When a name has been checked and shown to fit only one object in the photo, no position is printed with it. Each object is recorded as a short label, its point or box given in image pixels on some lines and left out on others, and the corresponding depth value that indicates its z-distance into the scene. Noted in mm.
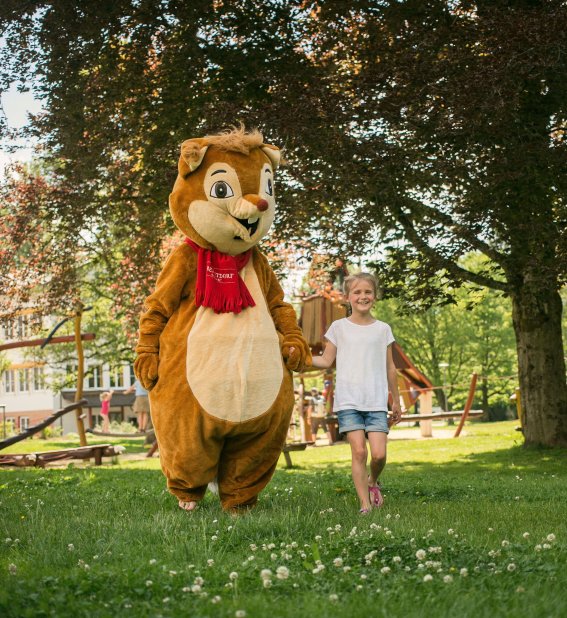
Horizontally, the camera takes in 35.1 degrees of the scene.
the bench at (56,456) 15281
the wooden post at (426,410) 24784
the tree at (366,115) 11289
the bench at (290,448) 13990
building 53344
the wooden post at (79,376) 16070
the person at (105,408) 32688
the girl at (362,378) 7109
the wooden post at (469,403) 21922
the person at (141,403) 23203
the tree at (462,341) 45969
